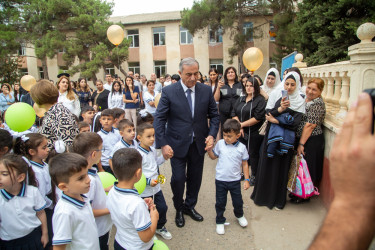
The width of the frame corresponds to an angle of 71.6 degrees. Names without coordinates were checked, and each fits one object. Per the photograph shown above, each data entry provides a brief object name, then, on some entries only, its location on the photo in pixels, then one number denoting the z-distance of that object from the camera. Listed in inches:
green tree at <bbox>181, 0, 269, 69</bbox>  700.2
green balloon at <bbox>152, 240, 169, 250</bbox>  85.7
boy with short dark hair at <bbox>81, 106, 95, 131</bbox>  205.2
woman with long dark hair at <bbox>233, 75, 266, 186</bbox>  171.8
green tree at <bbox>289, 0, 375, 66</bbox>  286.7
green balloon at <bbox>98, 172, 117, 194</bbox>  103.0
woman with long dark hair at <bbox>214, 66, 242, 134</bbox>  203.5
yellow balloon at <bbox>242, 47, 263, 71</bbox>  208.4
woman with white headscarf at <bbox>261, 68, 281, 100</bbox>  195.0
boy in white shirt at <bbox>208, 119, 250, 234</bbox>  124.8
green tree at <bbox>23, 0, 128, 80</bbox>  764.6
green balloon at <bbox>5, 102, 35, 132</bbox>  118.0
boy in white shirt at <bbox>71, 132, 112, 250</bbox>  88.4
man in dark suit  126.1
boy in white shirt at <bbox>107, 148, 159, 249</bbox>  73.7
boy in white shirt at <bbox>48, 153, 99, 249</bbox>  69.2
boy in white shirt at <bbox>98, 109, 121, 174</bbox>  148.0
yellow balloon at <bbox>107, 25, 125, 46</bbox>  359.6
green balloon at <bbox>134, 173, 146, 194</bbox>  99.8
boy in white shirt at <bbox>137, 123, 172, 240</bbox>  115.3
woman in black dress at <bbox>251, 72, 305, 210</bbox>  138.3
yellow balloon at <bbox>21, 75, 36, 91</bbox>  239.3
